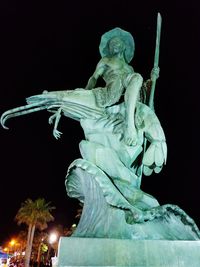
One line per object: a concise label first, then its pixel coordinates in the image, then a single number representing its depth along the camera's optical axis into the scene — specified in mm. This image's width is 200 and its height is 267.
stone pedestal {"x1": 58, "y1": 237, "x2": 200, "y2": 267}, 4512
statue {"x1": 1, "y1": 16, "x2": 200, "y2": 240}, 5082
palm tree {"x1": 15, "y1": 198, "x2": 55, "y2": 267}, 41375
